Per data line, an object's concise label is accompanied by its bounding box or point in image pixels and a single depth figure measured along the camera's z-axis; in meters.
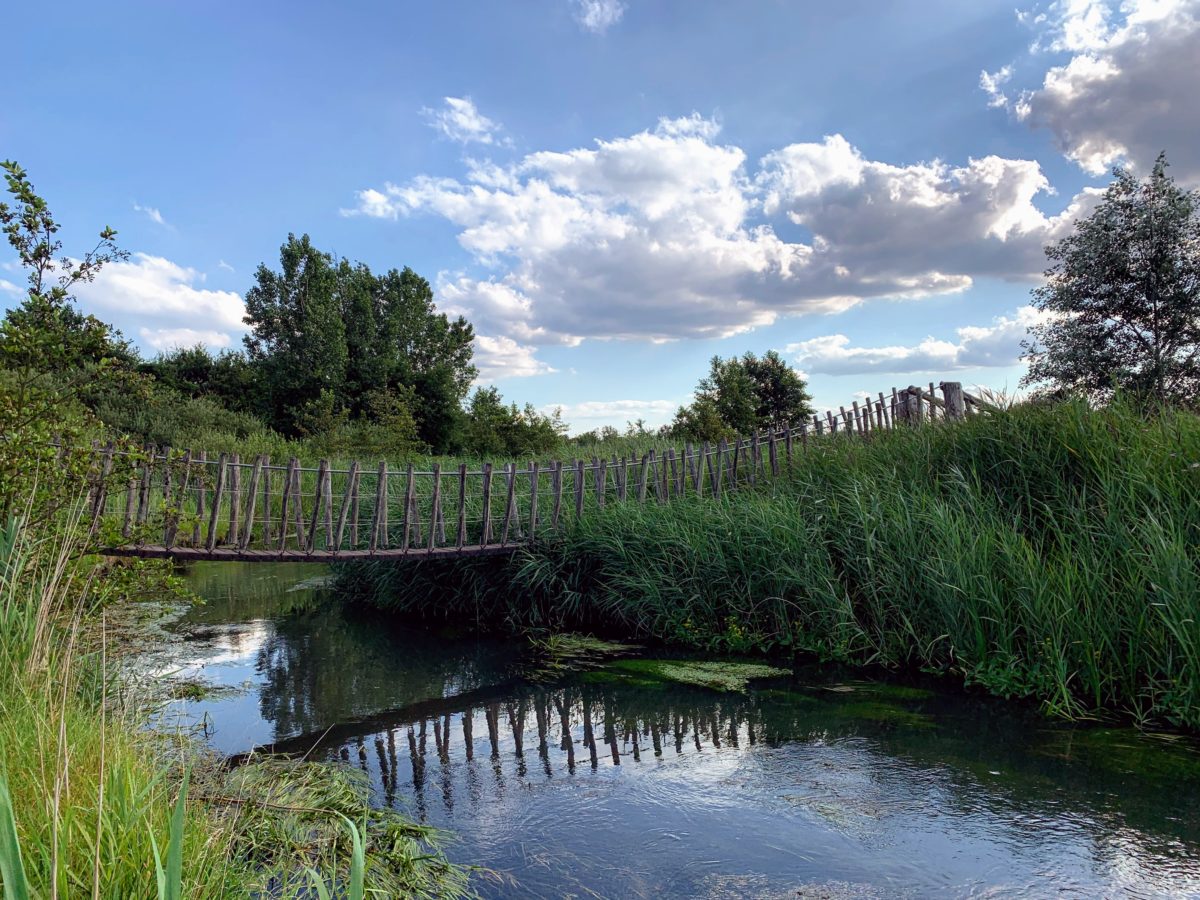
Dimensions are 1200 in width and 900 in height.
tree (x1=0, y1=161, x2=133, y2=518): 5.15
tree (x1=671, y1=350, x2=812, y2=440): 24.11
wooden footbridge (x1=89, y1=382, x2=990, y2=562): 7.79
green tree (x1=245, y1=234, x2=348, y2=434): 30.48
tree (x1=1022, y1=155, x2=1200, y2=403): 20.78
